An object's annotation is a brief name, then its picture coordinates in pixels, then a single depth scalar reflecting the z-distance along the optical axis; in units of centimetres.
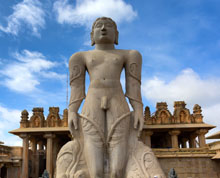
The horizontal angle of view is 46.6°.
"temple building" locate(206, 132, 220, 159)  1767
